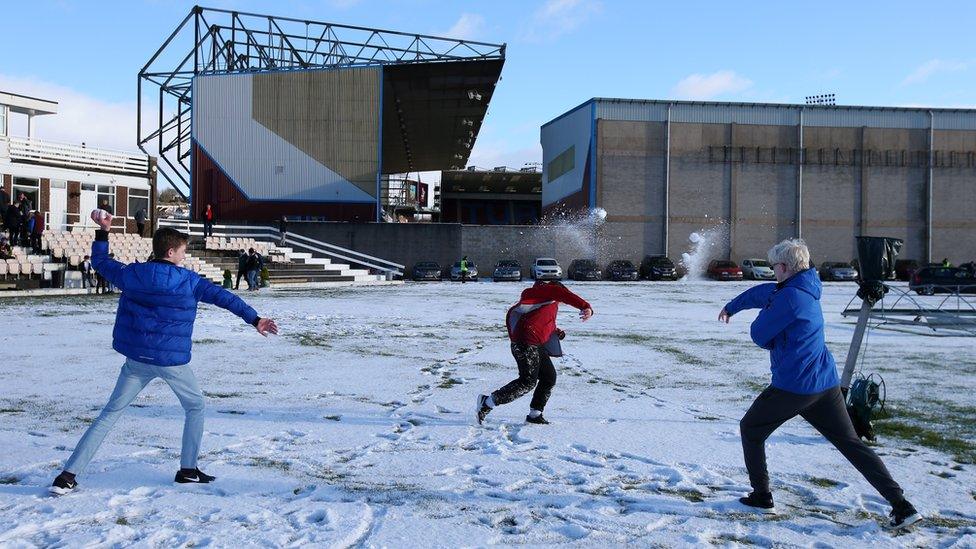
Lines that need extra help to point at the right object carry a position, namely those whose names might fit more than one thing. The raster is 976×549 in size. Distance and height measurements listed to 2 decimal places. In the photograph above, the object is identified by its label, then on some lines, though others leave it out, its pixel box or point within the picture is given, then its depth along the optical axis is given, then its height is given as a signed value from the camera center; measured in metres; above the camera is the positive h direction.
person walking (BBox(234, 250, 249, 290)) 28.83 -0.21
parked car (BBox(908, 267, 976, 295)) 33.81 -0.21
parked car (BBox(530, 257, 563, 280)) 42.84 -0.11
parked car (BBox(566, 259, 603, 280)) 45.53 -0.26
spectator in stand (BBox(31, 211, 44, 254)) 26.02 +0.81
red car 46.34 -0.14
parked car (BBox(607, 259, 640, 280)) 45.16 -0.23
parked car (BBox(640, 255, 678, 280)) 46.00 -0.09
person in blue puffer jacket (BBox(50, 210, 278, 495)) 4.84 -0.38
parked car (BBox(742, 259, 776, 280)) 46.35 -0.05
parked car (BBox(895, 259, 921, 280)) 47.41 +0.21
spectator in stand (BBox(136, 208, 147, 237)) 28.16 +1.34
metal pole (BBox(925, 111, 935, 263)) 51.88 +4.57
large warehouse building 50.81 +5.89
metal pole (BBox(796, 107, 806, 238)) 51.47 +5.12
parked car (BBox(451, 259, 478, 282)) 44.25 -0.50
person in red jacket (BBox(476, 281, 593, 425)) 7.01 -0.63
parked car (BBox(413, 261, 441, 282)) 42.81 -0.41
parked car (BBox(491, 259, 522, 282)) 43.84 -0.42
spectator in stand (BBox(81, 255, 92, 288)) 25.73 -0.47
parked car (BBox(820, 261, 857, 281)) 46.31 -0.14
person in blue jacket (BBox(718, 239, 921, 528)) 4.51 -0.56
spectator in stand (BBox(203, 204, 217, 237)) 35.41 +1.69
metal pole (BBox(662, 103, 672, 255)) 50.72 +6.19
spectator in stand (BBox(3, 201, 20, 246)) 24.70 +1.05
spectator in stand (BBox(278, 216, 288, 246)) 39.25 +1.64
